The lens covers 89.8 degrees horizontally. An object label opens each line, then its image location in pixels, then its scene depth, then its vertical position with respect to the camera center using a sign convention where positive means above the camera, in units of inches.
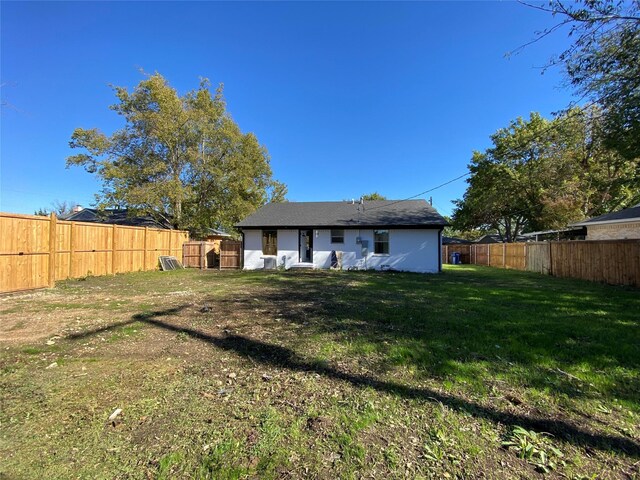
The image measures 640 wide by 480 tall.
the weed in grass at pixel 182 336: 191.6 -52.2
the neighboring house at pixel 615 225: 541.3 +46.4
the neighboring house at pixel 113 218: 1063.6 +116.2
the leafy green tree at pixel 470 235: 1861.8 +101.1
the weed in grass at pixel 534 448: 87.7 -57.5
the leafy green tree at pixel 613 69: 259.1 +158.0
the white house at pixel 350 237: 675.4 +30.0
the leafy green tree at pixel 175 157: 837.8 +263.0
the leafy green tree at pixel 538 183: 971.3 +221.7
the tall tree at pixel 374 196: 2354.1 +406.1
